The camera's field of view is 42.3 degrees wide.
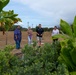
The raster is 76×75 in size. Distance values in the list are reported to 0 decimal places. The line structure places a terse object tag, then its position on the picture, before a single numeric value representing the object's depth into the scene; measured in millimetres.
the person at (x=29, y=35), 5805
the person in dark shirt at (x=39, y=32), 5806
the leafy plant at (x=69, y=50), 1990
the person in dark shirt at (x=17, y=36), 5522
